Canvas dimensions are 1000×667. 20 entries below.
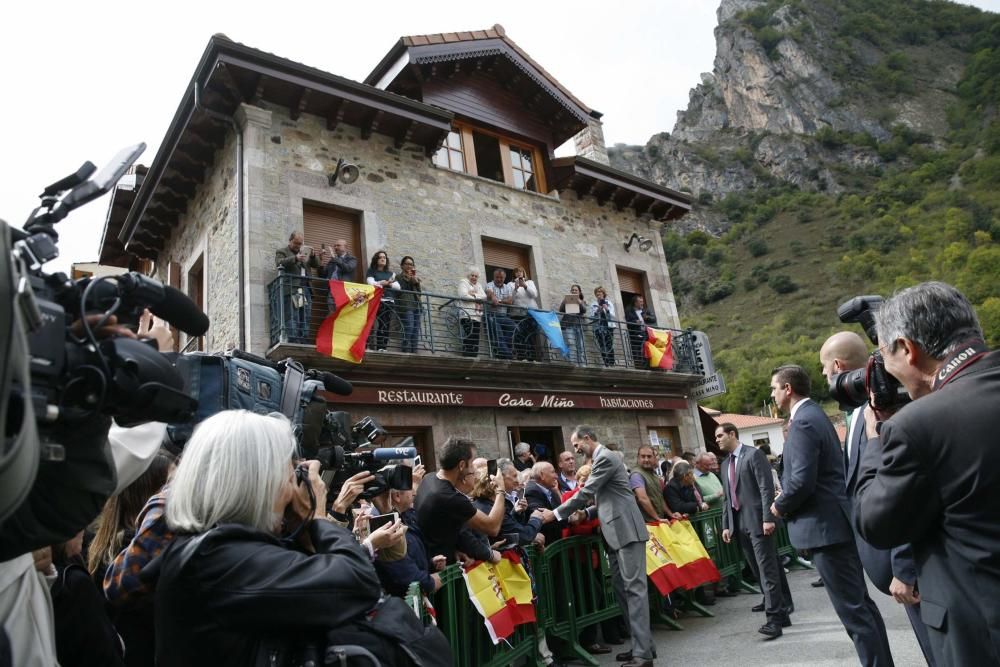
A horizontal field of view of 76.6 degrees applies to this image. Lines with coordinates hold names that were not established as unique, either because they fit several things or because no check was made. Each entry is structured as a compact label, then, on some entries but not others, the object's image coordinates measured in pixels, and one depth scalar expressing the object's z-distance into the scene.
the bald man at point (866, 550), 2.89
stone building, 9.23
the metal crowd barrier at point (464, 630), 4.06
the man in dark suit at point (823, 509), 3.73
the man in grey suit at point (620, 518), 5.16
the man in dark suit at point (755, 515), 5.76
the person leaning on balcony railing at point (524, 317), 11.02
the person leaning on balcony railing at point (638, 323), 12.89
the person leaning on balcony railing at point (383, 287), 9.30
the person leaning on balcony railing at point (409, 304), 9.60
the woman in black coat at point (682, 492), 7.58
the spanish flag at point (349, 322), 8.50
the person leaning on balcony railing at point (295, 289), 8.64
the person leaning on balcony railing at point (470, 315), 10.32
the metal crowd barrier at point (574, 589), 5.37
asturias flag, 10.84
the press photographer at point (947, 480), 1.92
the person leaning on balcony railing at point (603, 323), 12.16
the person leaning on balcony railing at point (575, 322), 11.72
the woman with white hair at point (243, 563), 1.60
